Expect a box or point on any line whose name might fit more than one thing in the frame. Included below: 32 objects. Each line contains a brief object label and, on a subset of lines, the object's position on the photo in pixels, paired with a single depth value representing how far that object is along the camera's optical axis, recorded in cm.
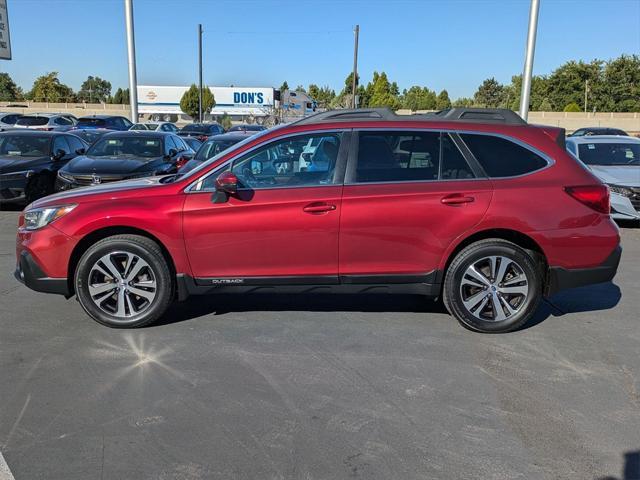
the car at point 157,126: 2790
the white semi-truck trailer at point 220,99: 6284
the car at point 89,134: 1783
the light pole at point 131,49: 1805
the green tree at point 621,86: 6262
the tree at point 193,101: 5869
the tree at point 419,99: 7481
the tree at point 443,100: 7450
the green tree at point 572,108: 5790
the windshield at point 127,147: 1115
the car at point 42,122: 2573
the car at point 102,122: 2978
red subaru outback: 463
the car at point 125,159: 988
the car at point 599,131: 2683
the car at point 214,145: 1180
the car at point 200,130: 3095
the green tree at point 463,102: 7456
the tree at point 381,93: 7164
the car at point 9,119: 2714
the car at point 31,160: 1030
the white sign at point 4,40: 1270
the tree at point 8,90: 7846
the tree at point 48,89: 8069
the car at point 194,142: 2075
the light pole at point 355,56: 4581
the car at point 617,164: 938
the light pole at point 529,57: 1395
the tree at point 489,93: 8880
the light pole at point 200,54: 4722
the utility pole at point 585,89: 6392
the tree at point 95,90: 11556
